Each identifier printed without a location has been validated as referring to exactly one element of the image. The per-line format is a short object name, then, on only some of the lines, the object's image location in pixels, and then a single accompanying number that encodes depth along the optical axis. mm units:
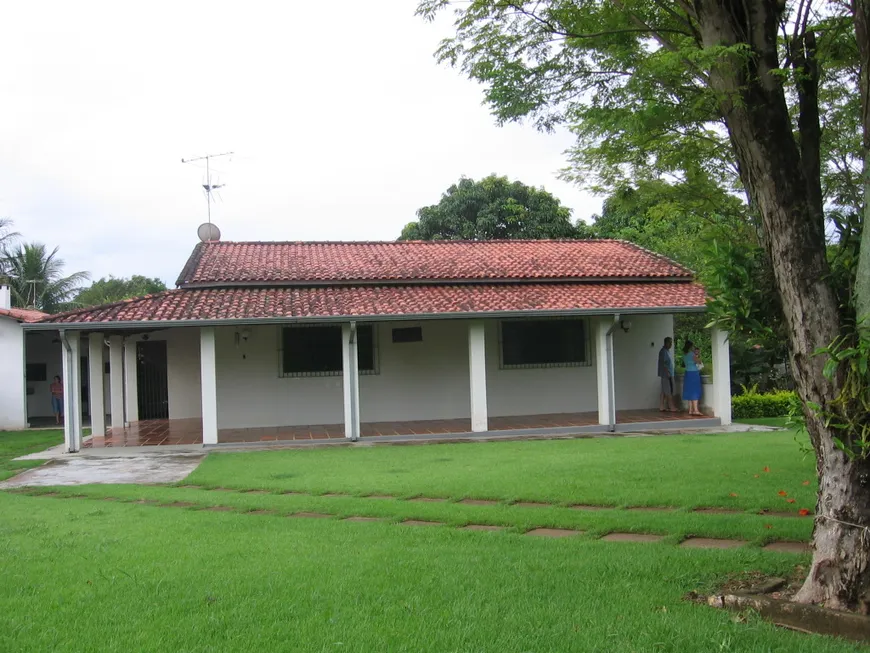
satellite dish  22875
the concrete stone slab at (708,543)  6085
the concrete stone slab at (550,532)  6682
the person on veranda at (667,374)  17828
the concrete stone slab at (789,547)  5871
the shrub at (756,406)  18156
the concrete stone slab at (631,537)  6398
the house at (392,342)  15148
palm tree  42438
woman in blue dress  17062
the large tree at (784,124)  4445
